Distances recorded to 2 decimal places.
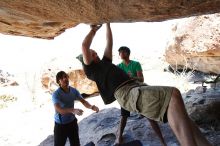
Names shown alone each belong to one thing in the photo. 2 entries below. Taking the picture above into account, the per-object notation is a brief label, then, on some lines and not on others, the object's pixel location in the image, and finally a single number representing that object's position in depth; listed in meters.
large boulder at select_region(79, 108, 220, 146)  2.47
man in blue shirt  2.15
